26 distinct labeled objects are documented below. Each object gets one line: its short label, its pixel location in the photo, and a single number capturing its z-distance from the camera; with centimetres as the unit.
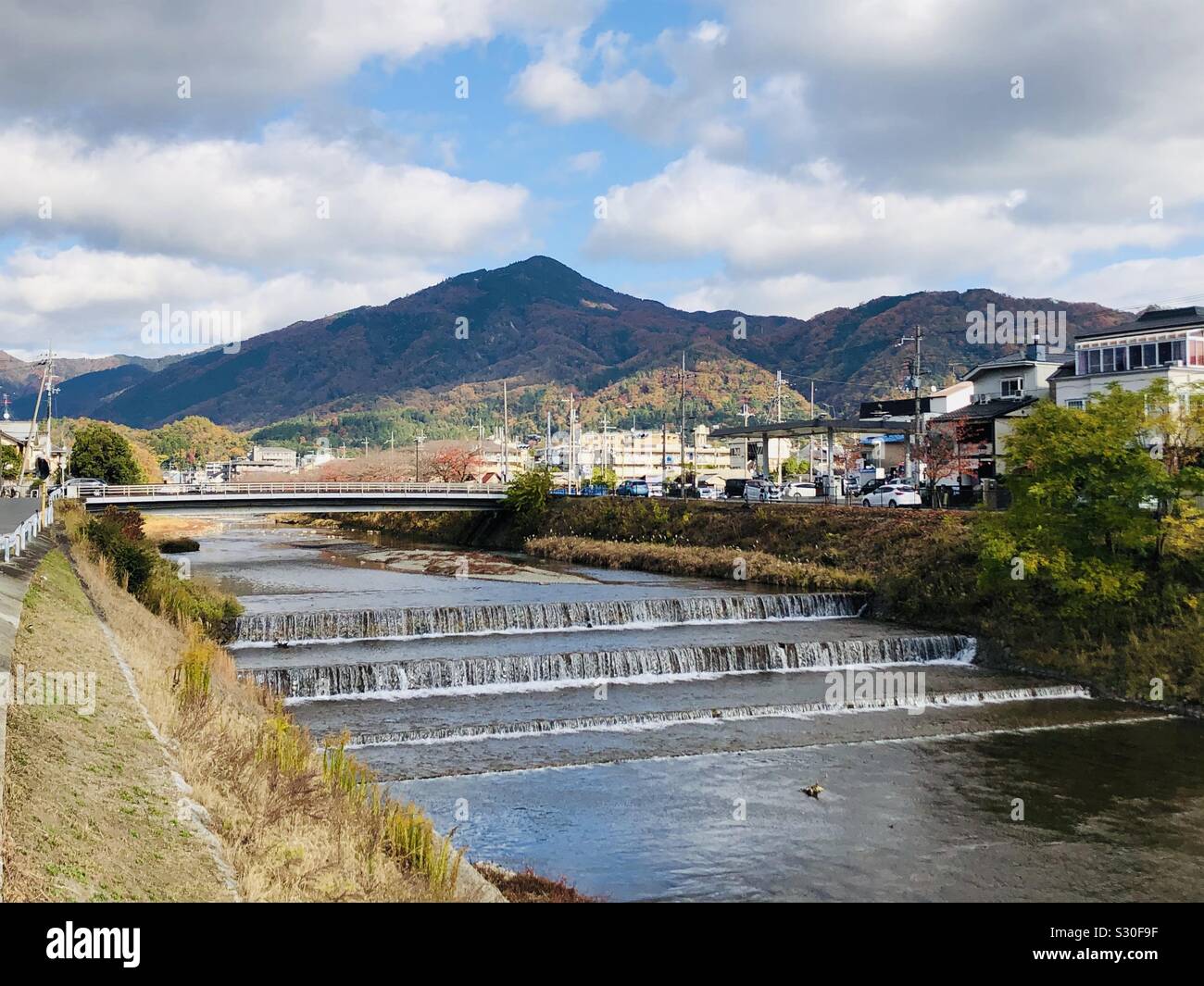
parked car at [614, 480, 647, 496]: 8219
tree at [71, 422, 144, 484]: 10494
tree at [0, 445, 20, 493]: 9880
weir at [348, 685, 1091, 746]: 2280
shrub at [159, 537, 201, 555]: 6981
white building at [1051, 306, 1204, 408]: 5122
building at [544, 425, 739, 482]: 17038
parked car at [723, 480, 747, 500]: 7852
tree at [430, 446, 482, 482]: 13488
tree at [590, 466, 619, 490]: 10662
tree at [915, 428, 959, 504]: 5778
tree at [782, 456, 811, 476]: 13588
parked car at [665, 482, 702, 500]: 7981
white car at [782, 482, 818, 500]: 7066
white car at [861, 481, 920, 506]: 5722
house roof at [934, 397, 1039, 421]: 6475
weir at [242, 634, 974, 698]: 2684
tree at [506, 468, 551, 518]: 7644
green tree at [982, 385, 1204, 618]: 3061
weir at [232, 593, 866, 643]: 3375
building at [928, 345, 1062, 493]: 6397
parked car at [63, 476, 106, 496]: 6384
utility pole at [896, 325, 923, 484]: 4944
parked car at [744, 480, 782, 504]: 6663
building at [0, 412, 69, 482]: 8129
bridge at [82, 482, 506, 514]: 6606
